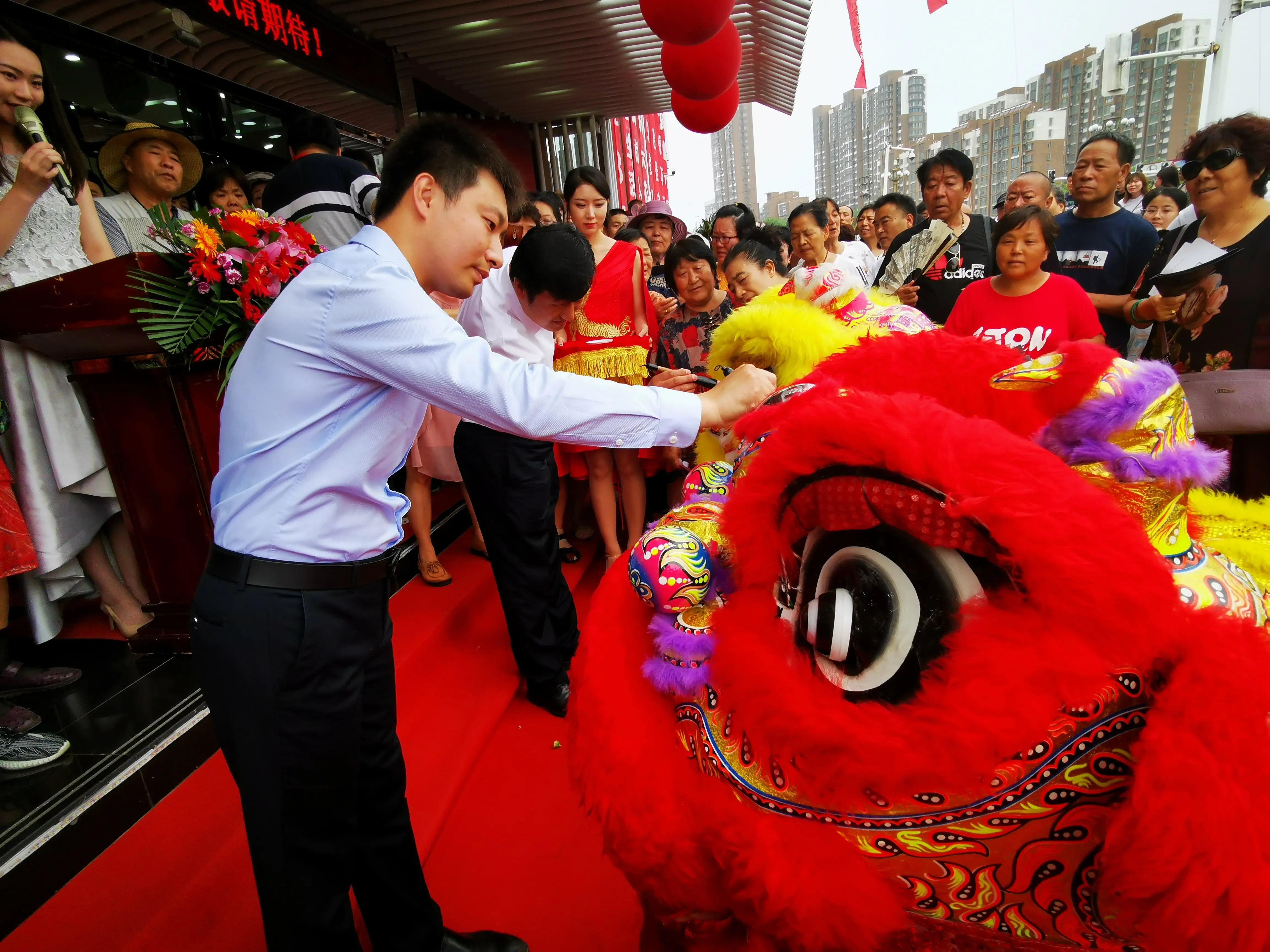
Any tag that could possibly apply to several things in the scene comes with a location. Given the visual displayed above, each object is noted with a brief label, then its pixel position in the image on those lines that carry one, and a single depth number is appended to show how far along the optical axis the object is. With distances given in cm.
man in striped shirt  275
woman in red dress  304
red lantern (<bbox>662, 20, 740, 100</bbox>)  435
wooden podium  184
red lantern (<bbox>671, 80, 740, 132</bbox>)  550
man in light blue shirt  102
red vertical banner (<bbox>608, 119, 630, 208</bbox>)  1102
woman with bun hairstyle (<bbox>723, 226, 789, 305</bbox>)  271
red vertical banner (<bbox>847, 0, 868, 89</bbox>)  476
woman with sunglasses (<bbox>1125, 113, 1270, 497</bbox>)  208
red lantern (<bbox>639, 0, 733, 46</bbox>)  322
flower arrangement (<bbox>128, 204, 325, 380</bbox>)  181
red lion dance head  59
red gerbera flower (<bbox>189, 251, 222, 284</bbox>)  181
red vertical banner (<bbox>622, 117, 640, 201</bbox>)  1321
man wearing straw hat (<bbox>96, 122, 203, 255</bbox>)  245
